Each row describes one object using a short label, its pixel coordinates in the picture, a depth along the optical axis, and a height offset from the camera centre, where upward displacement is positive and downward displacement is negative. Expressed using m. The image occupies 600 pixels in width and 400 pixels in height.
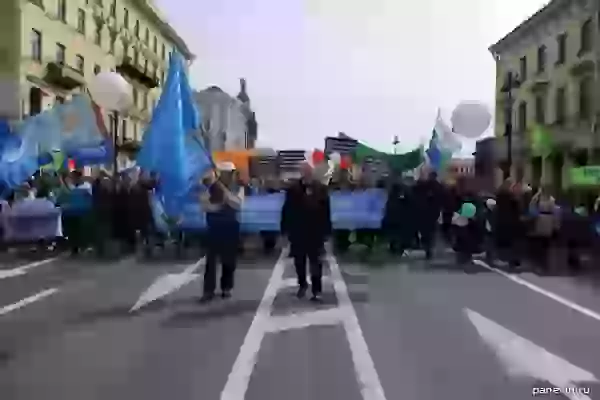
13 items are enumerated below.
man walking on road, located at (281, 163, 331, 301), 11.13 -0.54
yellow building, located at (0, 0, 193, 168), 27.84 +5.35
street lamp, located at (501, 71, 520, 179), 27.47 +2.41
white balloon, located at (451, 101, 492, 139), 17.61 +1.31
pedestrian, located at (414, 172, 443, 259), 16.45 -0.40
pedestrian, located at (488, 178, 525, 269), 15.41 -0.66
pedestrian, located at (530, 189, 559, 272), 15.12 -0.80
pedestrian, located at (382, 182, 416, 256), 16.72 -0.68
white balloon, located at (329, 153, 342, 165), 23.52 +0.66
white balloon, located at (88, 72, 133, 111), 17.19 +1.76
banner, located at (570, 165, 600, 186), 22.14 +0.21
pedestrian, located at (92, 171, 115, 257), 16.98 -0.59
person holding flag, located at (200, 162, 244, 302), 10.83 -0.59
